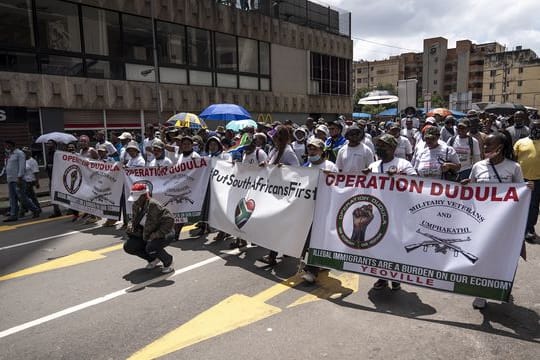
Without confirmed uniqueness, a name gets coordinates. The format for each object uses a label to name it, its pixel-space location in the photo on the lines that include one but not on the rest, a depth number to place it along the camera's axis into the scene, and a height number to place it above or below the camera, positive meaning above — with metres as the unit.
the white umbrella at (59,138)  12.58 -0.47
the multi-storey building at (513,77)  93.19 +7.71
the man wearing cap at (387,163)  4.90 -0.55
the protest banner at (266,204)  5.32 -1.17
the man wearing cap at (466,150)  7.52 -0.64
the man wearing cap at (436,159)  5.89 -0.62
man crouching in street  5.65 -1.44
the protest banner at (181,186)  7.24 -1.13
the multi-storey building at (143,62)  16.30 +2.75
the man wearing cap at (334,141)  7.82 -0.47
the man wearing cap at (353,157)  6.07 -0.59
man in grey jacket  9.78 -1.25
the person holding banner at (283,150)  6.28 -0.48
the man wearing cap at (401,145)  9.32 -0.66
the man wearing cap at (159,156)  7.61 -0.64
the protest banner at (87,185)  8.31 -1.29
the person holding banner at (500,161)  4.54 -0.51
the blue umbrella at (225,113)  14.58 +0.17
